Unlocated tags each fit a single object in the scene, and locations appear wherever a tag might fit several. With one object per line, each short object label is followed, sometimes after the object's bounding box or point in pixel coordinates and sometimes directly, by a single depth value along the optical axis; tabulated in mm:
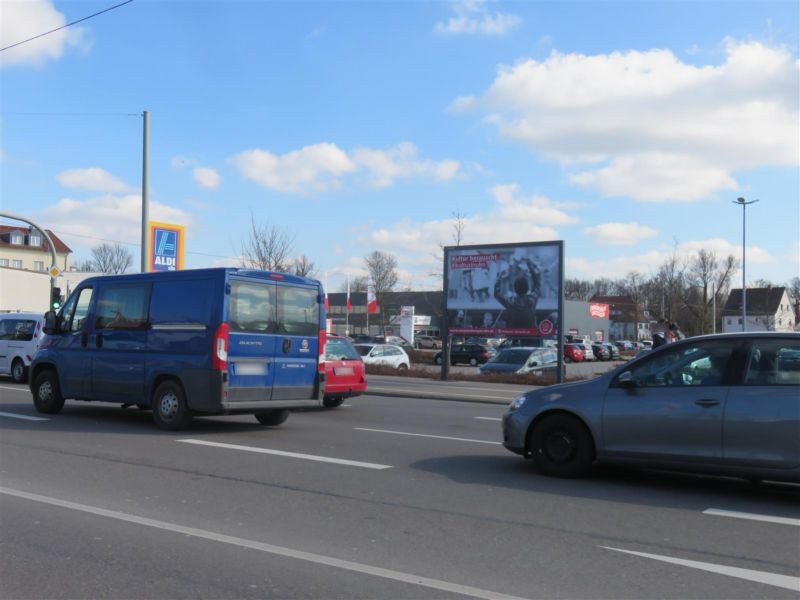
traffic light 23125
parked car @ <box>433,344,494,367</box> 50781
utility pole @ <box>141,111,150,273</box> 26406
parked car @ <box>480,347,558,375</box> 28594
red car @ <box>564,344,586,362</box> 54500
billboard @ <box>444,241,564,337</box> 26625
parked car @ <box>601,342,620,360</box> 62694
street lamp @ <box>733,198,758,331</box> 47344
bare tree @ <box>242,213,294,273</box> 45906
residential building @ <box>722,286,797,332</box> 74375
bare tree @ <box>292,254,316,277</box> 55794
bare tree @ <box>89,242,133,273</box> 92875
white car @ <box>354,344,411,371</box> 32781
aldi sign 28609
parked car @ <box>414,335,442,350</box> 72125
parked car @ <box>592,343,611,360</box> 61281
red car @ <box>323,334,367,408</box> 15820
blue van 11305
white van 20969
